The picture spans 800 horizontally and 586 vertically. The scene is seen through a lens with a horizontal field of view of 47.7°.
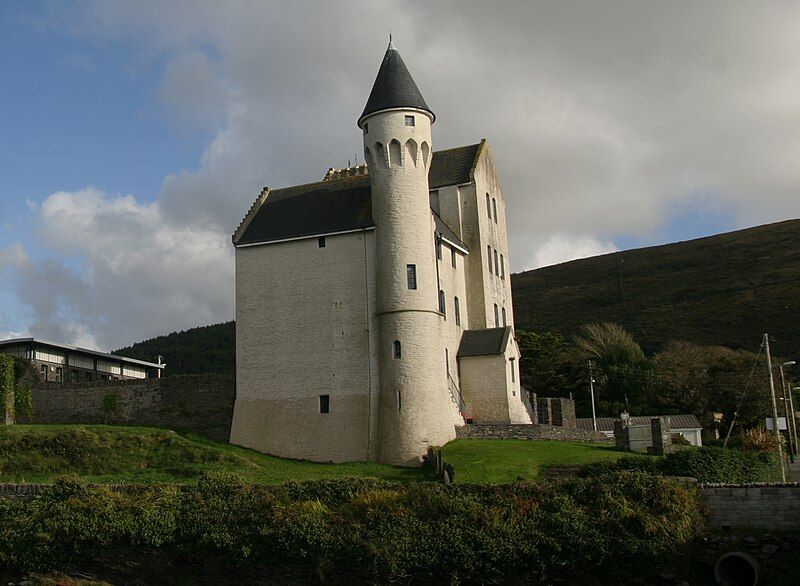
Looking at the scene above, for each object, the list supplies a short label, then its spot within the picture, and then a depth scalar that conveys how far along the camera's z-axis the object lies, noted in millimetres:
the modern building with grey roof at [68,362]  55938
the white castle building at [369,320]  41562
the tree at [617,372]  71500
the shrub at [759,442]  35938
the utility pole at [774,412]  40506
